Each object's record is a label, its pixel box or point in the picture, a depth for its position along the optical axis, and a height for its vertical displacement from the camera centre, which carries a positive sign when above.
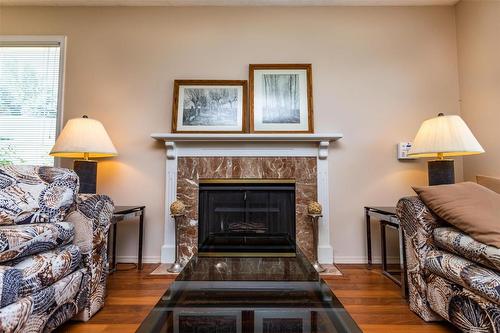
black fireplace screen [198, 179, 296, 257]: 2.64 -0.24
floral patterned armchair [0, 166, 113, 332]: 1.08 -0.32
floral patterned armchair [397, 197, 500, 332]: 1.16 -0.43
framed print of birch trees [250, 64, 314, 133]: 2.67 +0.79
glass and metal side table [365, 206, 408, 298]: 1.78 -0.42
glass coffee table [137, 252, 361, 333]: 0.89 -0.47
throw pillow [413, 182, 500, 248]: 1.27 -0.13
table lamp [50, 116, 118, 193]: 2.21 +0.28
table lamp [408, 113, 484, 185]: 2.00 +0.27
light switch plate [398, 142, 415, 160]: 2.65 +0.30
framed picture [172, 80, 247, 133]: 2.68 +0.71
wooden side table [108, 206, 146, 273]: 2.26 -0.40
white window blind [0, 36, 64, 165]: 2.74 +0.82
